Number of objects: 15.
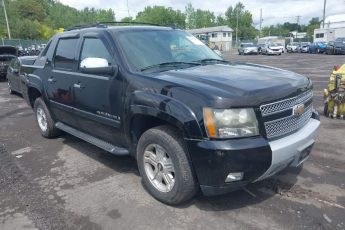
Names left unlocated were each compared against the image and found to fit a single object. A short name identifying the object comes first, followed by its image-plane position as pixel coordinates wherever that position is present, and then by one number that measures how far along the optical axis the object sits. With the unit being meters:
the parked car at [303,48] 42.54
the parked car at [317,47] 37.13
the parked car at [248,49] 44.53
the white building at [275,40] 71.71
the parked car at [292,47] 46.08
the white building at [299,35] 98.88
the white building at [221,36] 76.00
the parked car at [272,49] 40.38
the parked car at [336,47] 33.52
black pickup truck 3.21
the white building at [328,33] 54.44
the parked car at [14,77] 11.65
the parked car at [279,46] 40.88
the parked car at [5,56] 16.23
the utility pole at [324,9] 62.34
